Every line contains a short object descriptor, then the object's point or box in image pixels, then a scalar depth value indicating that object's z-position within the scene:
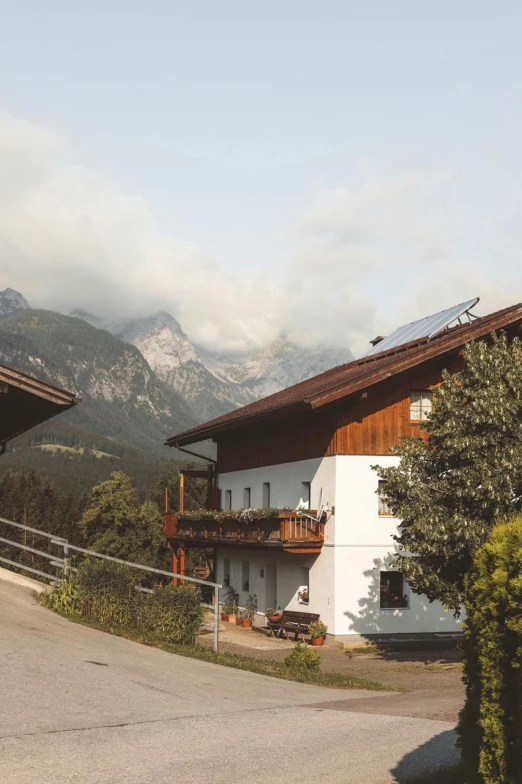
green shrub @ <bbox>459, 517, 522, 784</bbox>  7.12
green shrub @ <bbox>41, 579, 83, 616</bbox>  18.44
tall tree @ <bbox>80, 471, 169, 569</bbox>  78.31
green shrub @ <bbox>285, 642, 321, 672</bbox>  19.38
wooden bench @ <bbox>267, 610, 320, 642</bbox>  29.64
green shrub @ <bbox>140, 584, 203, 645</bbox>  18.78
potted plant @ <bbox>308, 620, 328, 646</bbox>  28.69
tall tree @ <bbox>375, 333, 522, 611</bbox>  21.36
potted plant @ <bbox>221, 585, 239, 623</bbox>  37.00
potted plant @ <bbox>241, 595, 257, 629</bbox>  35.28
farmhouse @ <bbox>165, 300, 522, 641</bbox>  28.89
